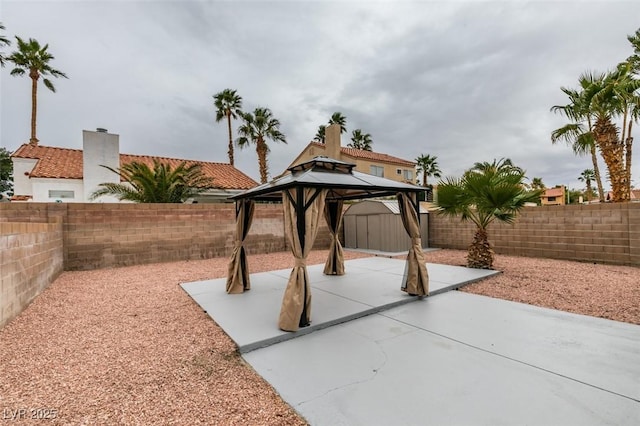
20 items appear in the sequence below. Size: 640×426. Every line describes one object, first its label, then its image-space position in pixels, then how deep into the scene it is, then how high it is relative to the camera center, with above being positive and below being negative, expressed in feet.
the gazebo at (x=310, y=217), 11.93 +0.21
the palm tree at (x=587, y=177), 146.20 +21.77
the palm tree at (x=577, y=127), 34.24 +11.99
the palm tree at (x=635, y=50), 37.40 +23.10
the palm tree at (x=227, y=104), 68.95 +30.34
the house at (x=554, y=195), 129.49 +10.24
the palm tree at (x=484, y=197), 21.89 +1.73
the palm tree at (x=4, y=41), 33.83 +23.54
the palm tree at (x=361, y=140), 101.04 +29.83
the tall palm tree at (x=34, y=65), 60.29 +36.47
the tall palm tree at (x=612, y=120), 29.50 +11.05
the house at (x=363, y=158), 70.90 +18.08
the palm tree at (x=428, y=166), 106.52 +20.73
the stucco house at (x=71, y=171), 39.09 +8.36
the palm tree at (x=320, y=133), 96.89 +31.30
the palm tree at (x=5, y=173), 75.20 +15.03
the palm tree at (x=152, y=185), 33.09 +4.85
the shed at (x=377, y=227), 35.65 -1.06
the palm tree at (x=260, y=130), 65.46 +22.19
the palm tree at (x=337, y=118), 92.22 +34.95
